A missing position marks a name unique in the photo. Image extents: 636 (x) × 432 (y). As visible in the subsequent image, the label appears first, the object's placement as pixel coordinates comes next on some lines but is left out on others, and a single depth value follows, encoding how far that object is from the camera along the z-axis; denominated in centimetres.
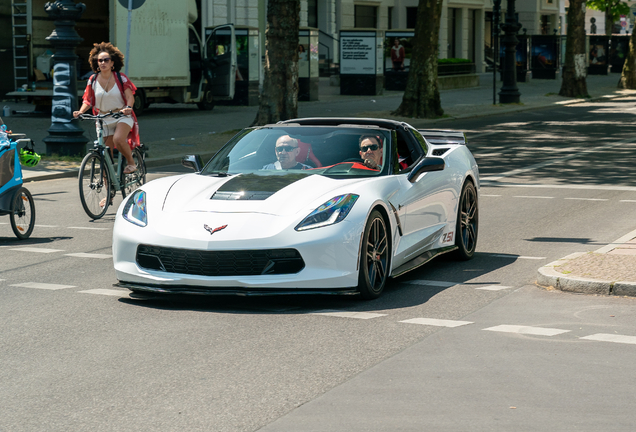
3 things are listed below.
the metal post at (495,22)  3372
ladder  2759
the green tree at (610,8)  6328
